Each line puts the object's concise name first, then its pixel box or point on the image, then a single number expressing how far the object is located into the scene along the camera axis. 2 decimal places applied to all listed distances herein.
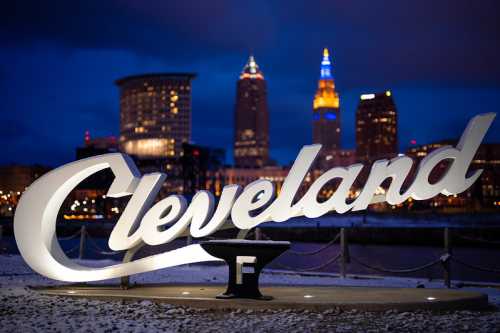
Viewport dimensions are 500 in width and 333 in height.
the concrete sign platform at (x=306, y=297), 15.11
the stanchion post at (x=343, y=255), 23.92
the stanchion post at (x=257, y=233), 26.42
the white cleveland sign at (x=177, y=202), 17.30
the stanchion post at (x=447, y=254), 21.06
